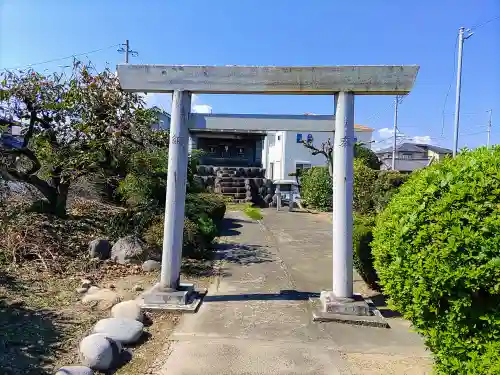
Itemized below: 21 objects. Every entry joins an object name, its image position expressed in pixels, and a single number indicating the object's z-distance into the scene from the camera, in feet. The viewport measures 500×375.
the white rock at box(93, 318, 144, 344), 13.87
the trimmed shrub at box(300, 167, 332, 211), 60.34
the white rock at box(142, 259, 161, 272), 23.17
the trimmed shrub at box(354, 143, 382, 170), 80.58
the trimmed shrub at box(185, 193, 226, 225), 29.76
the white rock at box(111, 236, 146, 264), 23.80
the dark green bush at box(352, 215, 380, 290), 20.94
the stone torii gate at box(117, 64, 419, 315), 17.22
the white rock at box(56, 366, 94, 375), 10.82
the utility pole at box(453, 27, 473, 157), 71.25
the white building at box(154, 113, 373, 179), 87.76
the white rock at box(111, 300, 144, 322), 15.69
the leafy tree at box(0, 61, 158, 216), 25.85
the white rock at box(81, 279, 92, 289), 18.95
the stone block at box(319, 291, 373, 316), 17.02
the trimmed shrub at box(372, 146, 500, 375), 8.36
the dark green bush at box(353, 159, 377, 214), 45.70
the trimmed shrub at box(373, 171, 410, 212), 43.62
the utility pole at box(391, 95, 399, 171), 109.91
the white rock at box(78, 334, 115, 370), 11.87
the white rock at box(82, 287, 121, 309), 17.38
